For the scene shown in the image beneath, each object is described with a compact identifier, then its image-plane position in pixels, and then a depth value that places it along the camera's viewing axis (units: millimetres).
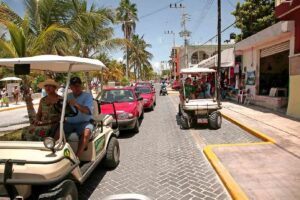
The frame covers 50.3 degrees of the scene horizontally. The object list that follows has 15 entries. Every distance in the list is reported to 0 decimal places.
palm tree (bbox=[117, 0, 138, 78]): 49812
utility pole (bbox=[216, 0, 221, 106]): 20120
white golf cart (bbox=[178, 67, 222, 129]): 11625
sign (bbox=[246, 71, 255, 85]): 21328
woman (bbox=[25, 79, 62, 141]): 5129
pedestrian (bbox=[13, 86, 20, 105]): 30028
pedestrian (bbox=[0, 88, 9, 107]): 26750
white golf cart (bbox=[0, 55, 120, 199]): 3811
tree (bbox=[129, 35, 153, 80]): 64938
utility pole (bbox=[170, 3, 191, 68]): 46469
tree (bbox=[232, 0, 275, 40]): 29812
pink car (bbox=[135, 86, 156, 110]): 18012
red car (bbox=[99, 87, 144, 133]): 10438
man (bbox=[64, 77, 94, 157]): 5406
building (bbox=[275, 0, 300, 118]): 12868
